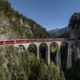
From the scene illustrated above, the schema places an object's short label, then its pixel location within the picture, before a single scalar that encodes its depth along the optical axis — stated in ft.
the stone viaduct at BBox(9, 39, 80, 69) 191.62
